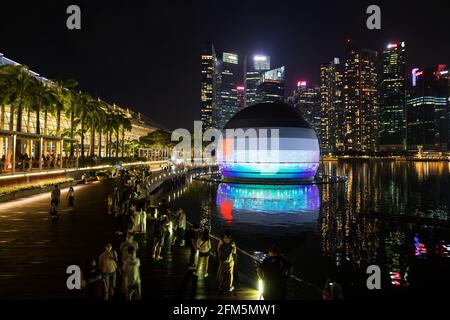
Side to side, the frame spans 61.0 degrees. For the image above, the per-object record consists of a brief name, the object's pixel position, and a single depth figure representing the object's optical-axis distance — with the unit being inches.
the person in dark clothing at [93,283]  380.5
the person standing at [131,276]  402.3
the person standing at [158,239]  589.0
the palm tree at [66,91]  2642.7
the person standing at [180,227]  692.0
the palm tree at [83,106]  2888.8
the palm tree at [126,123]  4200.8
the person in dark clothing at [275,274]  375.2
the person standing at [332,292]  332.5
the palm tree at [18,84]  2043.6
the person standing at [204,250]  502.9
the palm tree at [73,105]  2777.1
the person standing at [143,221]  766.5
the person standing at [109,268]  407.8
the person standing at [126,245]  423.2
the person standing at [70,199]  1047.4
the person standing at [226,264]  454.9
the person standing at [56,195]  876.0
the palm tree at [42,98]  2237.9
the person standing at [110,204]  988.9
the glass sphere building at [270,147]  2509.8
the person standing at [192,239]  540.8
